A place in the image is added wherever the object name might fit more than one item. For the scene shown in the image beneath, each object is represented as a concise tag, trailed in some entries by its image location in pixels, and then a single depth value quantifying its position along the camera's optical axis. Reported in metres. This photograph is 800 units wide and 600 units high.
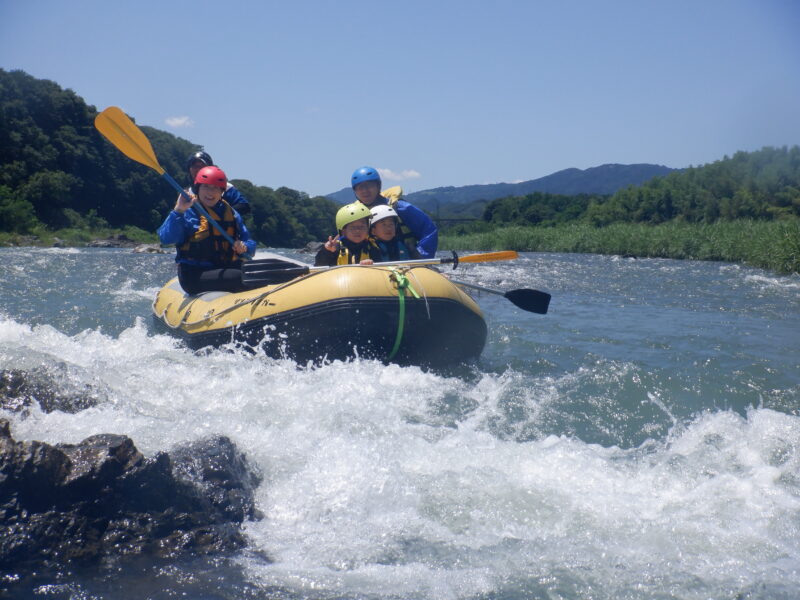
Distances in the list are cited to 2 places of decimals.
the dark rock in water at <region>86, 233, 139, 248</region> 26.47
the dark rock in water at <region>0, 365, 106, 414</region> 3.09
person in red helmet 5.40
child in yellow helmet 5.28
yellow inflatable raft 4.58
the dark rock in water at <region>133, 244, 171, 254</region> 22.00
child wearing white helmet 5.35
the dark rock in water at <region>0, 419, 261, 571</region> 2.11
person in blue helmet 5.80
